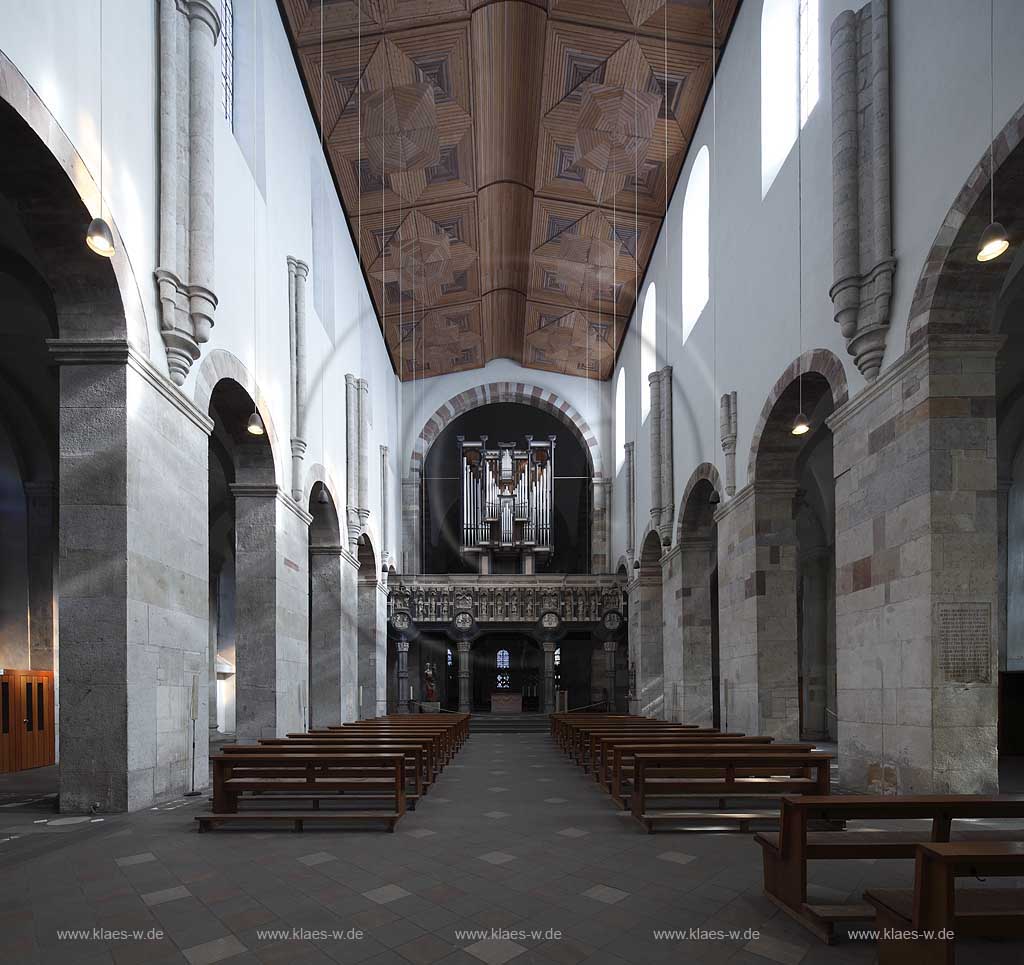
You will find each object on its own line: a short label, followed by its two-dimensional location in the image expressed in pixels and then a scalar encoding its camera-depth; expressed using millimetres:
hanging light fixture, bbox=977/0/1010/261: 5582
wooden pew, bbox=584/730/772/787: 8266
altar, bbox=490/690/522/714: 23547
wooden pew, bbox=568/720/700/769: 9984
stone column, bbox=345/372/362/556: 17641
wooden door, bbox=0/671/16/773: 11352
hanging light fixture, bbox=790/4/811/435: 9906
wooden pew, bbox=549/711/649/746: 13375
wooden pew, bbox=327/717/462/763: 10180
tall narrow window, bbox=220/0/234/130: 10805
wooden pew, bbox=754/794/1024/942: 3980
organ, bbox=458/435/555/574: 26266
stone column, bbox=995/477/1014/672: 14445
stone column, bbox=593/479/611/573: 26781
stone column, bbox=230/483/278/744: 11375
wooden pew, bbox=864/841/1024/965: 2939
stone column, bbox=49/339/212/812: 6777
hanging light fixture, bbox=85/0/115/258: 5629
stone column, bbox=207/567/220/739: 20641
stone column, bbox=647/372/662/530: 17297
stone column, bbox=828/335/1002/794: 6605
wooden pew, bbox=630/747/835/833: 6273
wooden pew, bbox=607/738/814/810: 7043
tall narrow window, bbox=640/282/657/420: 19250
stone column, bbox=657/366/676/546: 16812
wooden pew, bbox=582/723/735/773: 9180
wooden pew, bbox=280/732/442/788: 8485
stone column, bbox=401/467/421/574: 26719
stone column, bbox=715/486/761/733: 11500
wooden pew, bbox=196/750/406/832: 6219
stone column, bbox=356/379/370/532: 18234
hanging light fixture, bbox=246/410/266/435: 10329
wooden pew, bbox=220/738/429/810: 7434
